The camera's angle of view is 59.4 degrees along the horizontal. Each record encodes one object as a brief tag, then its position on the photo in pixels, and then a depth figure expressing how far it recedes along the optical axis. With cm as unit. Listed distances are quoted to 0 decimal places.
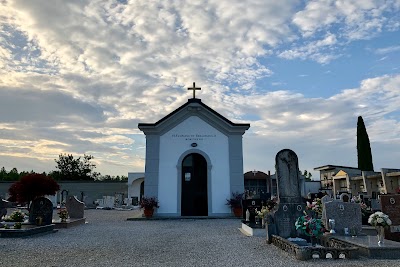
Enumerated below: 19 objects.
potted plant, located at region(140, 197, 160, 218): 1770
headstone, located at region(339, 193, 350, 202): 1534
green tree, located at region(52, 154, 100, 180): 5306
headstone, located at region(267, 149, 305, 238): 939
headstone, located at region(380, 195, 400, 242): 895
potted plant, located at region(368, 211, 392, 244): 754
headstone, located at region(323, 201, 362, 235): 932
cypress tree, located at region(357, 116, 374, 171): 3284
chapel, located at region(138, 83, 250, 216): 1852
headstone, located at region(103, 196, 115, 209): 3056
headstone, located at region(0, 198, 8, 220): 1336
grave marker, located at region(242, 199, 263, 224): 1403
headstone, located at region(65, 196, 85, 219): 1684
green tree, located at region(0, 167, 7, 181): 5170
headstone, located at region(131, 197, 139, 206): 3459
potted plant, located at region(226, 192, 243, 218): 1797
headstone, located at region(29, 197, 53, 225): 1300
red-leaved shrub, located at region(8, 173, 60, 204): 1465
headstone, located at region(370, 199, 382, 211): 1705
